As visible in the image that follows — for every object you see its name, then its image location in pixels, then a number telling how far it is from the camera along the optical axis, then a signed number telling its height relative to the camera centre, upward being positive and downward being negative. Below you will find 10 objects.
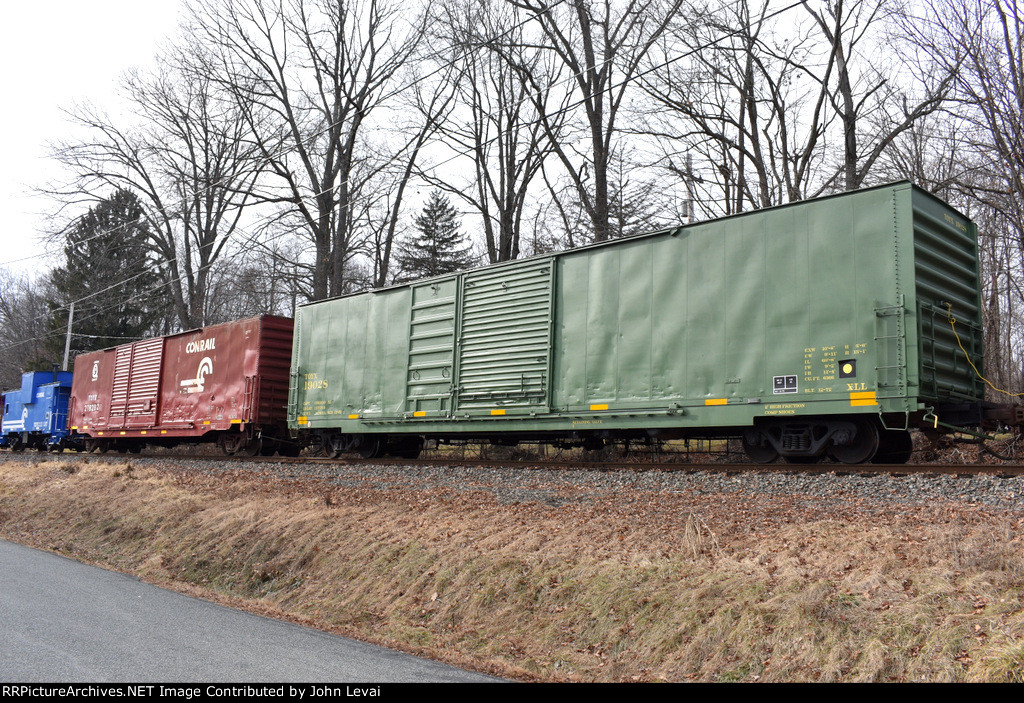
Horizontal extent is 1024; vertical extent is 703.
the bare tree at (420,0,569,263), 31.19 +12.61
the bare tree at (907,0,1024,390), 15.11 +7.58
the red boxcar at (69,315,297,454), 18.66 +1.36
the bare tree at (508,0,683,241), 24.91 +13.24
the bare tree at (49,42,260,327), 36.44 +12.19
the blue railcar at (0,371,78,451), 27.89 +0.74
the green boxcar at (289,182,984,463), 9.41 +1.79
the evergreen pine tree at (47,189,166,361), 41.09 +9.25
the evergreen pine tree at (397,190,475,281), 41.28 +11.26
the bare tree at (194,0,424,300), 31.55 +14.19
